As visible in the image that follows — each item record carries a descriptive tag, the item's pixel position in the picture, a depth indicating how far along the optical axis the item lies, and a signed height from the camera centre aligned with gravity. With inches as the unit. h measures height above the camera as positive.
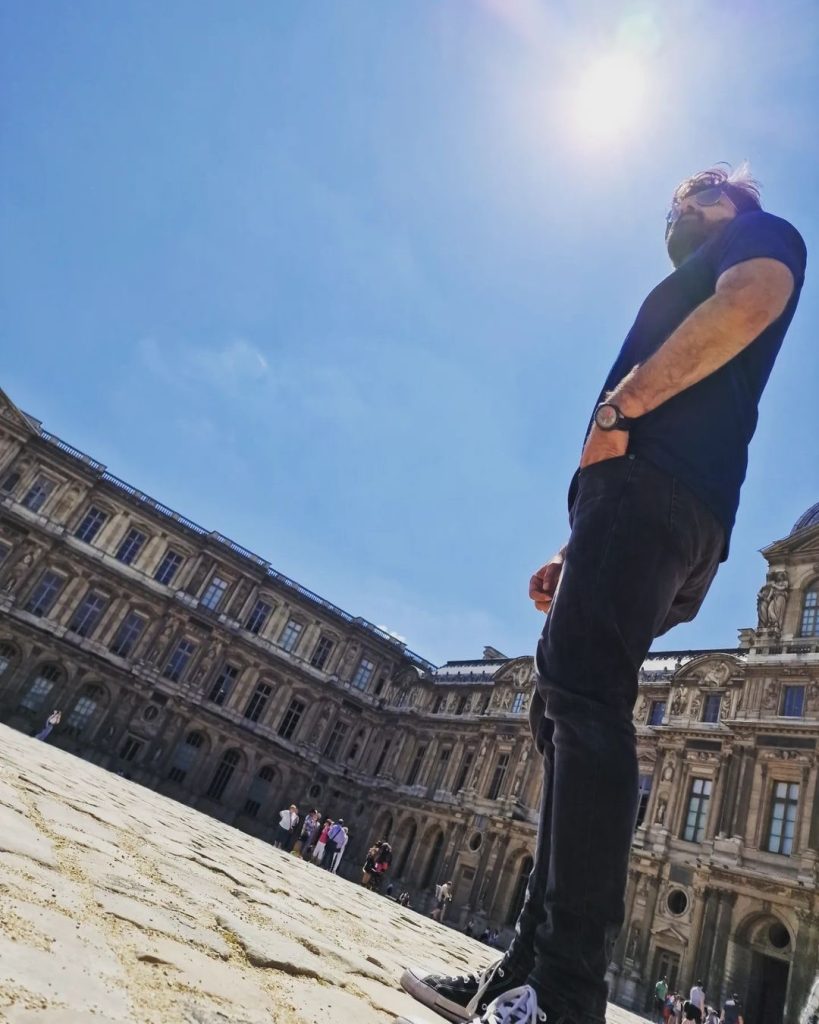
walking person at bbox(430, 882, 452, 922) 1079.5 -66.6
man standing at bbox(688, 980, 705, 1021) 623.7 -28.1
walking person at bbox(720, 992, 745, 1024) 673.6 -28.1
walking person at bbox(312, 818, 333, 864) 906.7 -58.8
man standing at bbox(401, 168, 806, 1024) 68.6 +43.9
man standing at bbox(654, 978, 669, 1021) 746.8 -47.5
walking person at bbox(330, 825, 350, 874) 853.8 -41.3
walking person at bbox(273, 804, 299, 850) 863.7 -42.2
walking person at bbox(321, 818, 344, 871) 854.5 -36.6
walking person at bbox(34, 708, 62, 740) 1102.3 -72.5
